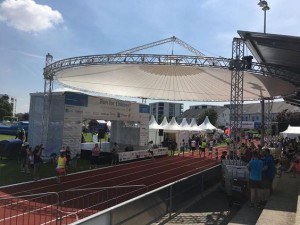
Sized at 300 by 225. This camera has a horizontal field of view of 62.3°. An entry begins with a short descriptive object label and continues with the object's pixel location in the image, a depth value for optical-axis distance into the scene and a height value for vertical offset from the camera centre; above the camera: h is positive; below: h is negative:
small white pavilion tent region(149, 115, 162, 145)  27.23 -0.50
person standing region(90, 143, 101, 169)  15.57 -1.87
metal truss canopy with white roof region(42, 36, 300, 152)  12.22 +3.66
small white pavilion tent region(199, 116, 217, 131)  32.05 +0.72
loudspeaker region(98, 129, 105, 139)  18.64 -0.49
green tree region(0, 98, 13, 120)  78.51 +4.94
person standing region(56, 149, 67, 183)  10.52 -1.62
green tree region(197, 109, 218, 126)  70.23 +4.48
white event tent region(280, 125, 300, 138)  28.79 +0.45
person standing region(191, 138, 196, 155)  22.42 -1.27
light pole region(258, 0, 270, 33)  15.72 +8.21
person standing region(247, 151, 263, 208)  7.70 -1.36
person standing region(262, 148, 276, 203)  8.42 -1.33
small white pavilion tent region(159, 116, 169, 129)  27.62 +0.67
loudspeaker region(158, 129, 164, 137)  25.81 -0.24
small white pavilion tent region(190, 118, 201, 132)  29.33 +0.50
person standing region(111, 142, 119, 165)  16.50 -1.87
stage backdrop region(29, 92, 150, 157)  16.02 +0.72
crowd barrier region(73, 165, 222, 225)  4.82 -1.88
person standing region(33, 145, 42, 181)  11.06 -1.59
